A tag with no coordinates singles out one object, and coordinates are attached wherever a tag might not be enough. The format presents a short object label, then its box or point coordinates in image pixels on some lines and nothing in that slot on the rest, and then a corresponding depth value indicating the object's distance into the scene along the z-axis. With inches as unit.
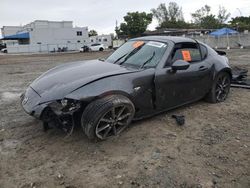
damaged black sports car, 94.0
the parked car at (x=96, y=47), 1206.6
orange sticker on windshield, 129.9
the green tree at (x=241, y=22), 1504.5
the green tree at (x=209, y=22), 2024.4
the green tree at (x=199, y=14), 2140.1
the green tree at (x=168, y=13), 2383.7
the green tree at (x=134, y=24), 1657.6
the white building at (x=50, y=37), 1394.6
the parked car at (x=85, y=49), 1142.9
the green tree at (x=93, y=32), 2604.6
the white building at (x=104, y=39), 1613.1
